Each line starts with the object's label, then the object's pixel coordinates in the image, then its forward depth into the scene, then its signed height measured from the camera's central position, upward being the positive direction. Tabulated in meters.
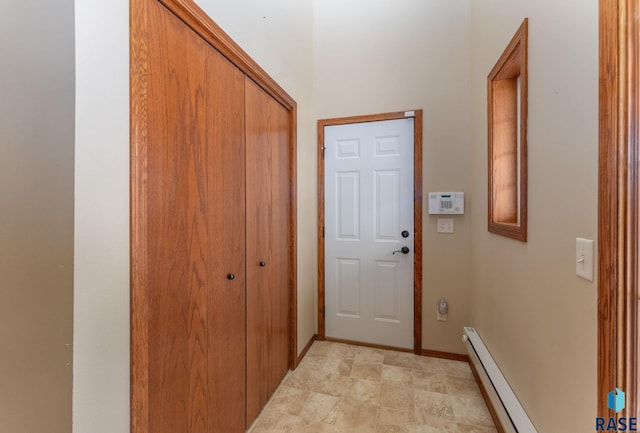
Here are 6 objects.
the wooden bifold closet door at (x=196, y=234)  0.89 -0.09
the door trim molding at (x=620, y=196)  0.70 +0.05
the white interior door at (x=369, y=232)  2.39 -0.17
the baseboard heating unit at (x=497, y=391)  1.26 -0.97
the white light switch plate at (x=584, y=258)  0.83 -0.14
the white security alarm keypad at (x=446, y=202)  2.23 +0.09
